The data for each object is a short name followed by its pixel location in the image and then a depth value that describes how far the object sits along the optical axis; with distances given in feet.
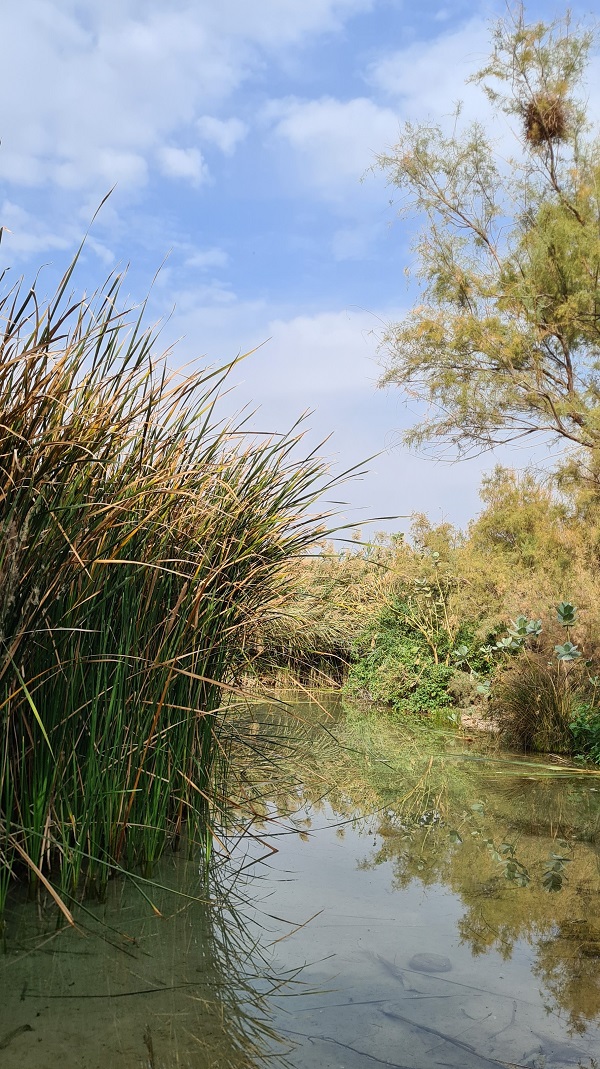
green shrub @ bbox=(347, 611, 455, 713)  33.83
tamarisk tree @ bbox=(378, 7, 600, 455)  37.99
